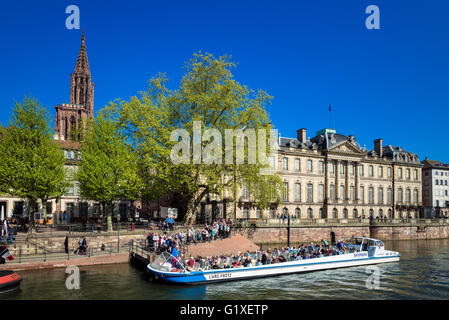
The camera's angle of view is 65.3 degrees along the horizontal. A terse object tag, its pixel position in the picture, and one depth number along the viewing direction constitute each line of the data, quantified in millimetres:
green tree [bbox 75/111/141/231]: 32375
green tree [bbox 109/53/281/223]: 34531
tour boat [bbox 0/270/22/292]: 19562
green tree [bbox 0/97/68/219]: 30186
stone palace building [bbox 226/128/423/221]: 56906
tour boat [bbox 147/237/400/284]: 22234
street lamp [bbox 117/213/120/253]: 28500
